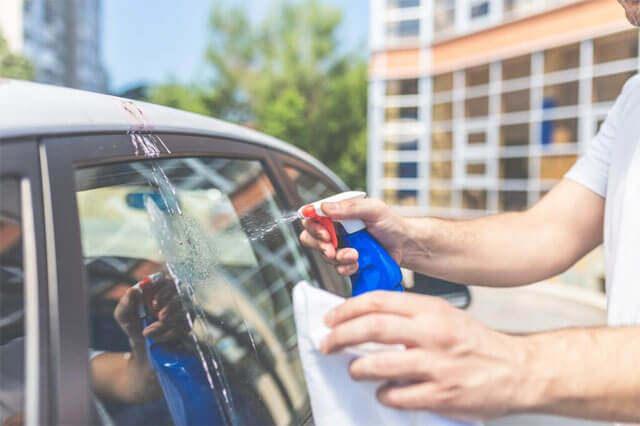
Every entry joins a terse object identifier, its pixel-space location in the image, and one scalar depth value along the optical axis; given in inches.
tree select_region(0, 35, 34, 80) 766.5
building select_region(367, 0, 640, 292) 522.9
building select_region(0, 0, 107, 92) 1444.4
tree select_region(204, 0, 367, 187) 990.4
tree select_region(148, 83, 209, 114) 1037.2
